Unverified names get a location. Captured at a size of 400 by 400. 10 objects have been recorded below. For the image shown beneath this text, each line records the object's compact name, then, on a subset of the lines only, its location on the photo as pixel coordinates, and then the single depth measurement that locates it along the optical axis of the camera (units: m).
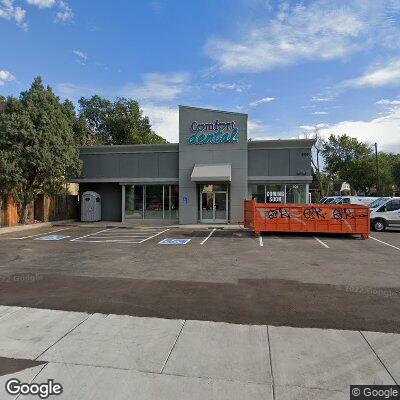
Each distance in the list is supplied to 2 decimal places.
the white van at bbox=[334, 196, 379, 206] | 25.53
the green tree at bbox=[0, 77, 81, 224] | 19.31
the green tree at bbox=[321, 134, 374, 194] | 57.84
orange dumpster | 16.11
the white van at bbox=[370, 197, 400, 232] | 19.50
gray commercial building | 22.28
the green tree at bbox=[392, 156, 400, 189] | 66.04
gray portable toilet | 24.38
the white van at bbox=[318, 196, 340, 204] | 28.63
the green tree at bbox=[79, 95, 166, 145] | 43.00
